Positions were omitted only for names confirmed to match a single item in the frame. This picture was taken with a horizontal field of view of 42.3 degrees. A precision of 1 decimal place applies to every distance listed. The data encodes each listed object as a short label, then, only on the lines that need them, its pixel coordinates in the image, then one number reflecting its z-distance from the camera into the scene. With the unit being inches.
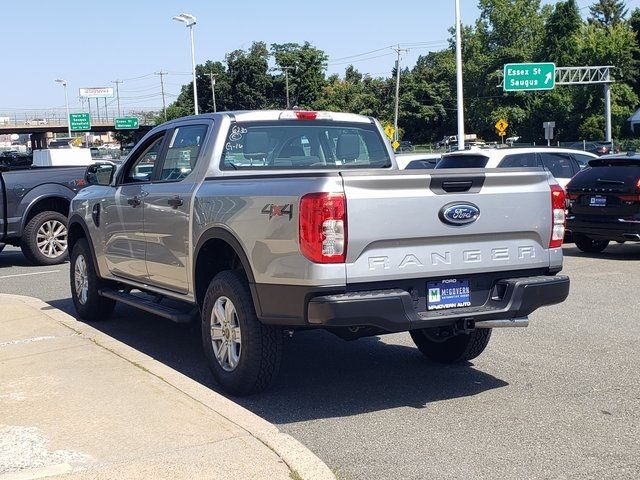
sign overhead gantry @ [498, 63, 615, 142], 1701.5
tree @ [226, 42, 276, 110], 3137.3
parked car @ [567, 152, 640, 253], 498.0
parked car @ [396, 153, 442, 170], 687.7
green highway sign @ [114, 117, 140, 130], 3540.8
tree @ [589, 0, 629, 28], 4205.2
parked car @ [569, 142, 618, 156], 1596.9
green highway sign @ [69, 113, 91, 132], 3535.9
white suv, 575.5
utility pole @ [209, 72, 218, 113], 2875.2
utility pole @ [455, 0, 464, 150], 1160.1
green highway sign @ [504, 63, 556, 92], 1705.2
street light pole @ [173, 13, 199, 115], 1845.5
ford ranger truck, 202.7
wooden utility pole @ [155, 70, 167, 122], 4109.3
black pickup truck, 533.0
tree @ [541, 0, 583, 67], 2915.8
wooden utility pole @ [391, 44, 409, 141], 2657.5
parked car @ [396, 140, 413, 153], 2512.1
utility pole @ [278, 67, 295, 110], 3036.4
